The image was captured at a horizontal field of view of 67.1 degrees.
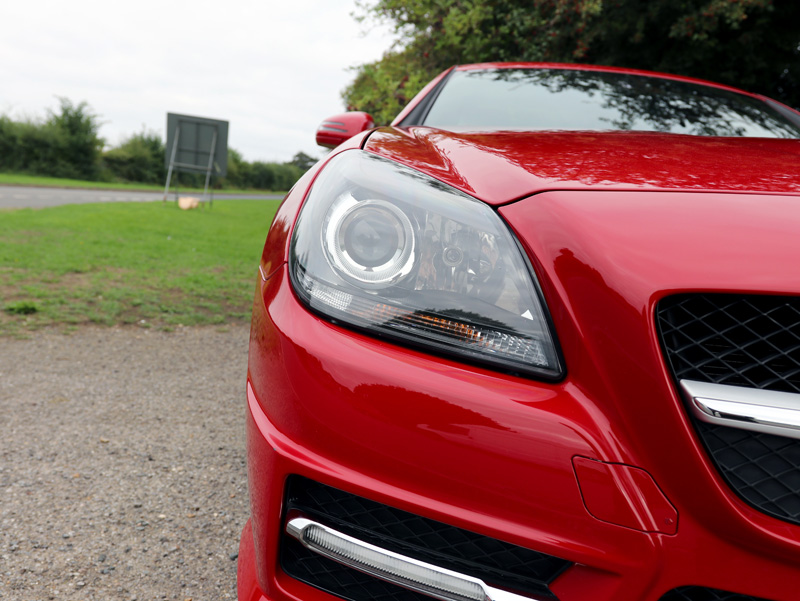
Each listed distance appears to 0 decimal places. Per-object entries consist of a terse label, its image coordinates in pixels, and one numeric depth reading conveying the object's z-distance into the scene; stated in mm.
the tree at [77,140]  34719
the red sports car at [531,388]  810
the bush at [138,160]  37469
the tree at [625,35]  6836
